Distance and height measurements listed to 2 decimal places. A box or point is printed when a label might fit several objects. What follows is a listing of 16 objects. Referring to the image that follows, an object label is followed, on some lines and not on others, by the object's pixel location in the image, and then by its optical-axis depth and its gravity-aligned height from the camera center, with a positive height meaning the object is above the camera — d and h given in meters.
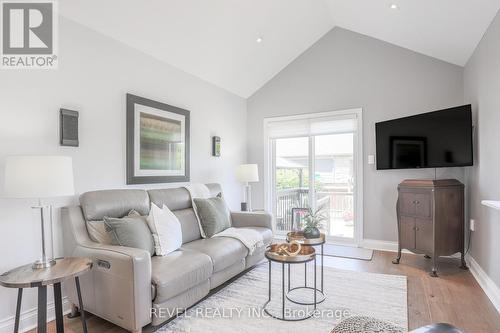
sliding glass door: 4.47 -0.03
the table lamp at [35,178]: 1.80 -0.05
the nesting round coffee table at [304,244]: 2.59 -0.68
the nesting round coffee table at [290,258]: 2.21 -0.69
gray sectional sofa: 1.96 -0.77
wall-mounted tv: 3.16 +0.33
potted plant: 2.68 -0.55
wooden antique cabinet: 3.24 -0.58
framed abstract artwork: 3.12 +0.31
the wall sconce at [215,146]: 4.38 +0.34
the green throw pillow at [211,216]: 3.23 -0.54
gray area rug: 2.19 -1.19
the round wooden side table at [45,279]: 1.66 -0.64
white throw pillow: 2.50 -0.55
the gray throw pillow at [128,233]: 2.27 -0.51
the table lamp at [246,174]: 4.45 -0.09
